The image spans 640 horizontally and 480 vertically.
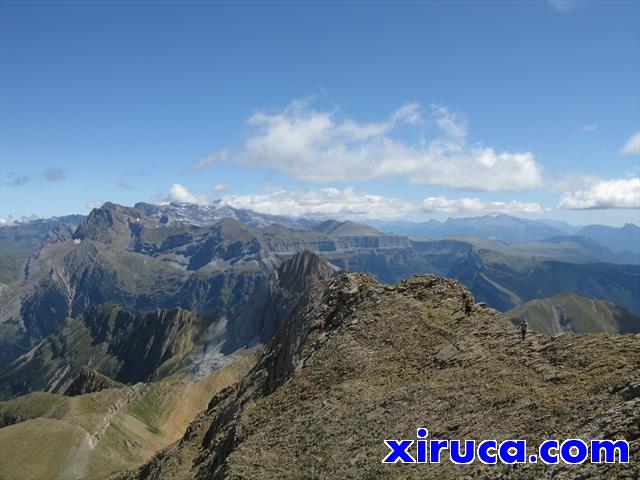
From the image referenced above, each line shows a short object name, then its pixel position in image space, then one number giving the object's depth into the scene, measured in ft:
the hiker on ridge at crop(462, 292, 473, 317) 134.82
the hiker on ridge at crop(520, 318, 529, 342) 112.29
